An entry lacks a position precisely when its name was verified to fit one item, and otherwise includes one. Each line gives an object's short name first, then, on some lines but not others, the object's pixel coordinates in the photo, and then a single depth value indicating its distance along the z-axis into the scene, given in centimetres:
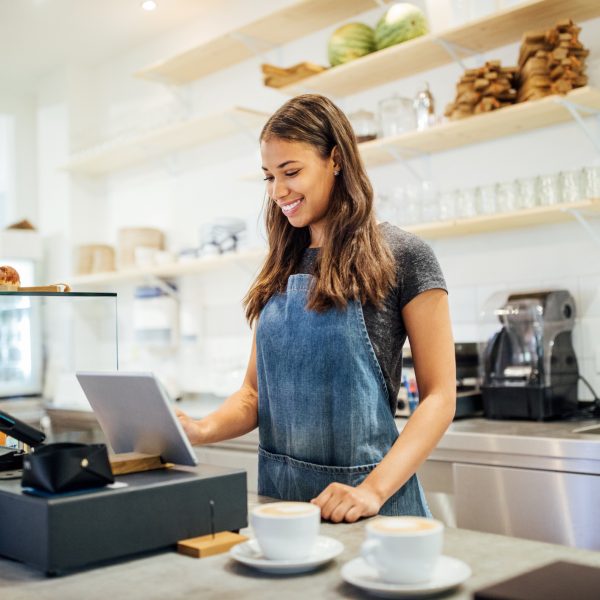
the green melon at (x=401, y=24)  320
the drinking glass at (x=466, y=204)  296
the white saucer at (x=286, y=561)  101
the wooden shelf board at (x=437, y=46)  280
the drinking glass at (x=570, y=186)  269
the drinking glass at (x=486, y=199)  291
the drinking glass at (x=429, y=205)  307
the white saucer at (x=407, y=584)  90
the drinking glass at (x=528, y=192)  280
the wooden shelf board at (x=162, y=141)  396
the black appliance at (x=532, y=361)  269
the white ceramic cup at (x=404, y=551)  90
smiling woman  154
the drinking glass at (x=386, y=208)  316
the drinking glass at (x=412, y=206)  310
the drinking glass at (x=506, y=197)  285
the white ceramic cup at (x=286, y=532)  100
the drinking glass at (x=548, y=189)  275
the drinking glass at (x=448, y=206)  302
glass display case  153
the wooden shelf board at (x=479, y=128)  271
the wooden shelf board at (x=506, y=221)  264
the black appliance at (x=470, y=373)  289
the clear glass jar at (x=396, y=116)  326
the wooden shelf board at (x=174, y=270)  382
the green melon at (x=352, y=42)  336
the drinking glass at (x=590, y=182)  264
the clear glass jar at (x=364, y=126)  334
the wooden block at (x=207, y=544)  111
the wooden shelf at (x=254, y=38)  359
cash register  104
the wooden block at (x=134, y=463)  119
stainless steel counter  220
